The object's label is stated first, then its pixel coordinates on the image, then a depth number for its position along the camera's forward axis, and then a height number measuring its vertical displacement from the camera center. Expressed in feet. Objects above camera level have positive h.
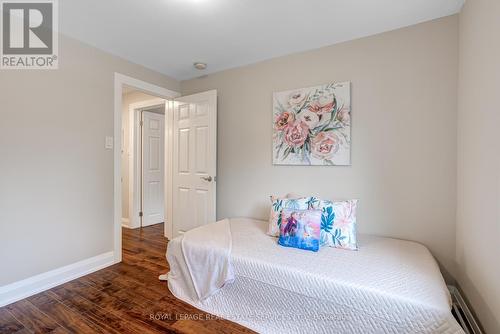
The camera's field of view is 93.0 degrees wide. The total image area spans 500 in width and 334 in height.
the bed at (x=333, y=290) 4.10 -2.43
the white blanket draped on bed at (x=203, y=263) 5.86 -2.59
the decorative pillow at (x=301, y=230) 6.05 -1.72
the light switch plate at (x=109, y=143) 8.32 +0.69
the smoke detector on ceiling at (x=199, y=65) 9.19 +3.83
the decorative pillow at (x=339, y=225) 6.12 -1.60
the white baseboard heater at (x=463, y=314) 4.68 -3.19
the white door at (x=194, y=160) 9.43 +0.14
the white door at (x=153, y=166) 13.52 -0.18
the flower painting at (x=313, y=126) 7.36 +1.27
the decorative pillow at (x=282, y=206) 6.86 -1.25
